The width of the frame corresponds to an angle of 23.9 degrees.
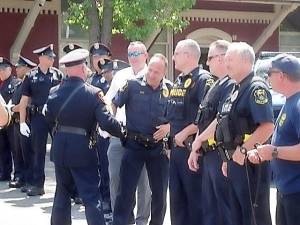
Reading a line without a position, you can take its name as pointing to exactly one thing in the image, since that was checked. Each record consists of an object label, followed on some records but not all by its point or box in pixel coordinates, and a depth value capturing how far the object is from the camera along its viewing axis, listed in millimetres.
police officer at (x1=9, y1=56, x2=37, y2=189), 11078
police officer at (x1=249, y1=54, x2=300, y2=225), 5176
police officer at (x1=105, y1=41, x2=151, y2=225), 7797
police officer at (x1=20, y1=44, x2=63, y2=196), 10258
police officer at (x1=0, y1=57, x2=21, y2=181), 12070
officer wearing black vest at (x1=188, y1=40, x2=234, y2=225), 6262
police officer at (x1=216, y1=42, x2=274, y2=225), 5816
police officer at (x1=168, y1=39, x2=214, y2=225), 6832
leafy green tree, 17219
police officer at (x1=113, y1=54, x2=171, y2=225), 7398
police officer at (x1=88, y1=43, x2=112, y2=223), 8758
